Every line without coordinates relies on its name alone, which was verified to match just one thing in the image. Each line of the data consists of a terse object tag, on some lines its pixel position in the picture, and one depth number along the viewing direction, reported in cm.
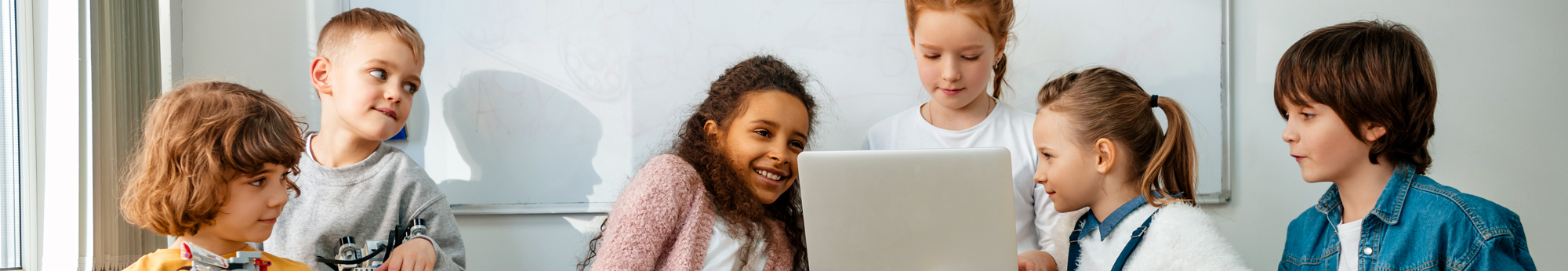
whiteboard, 185
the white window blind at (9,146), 141
